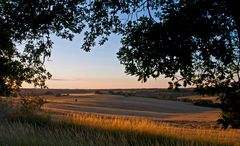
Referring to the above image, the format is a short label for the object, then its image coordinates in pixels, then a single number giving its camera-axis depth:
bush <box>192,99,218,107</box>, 70.71
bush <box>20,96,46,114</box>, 19.73
